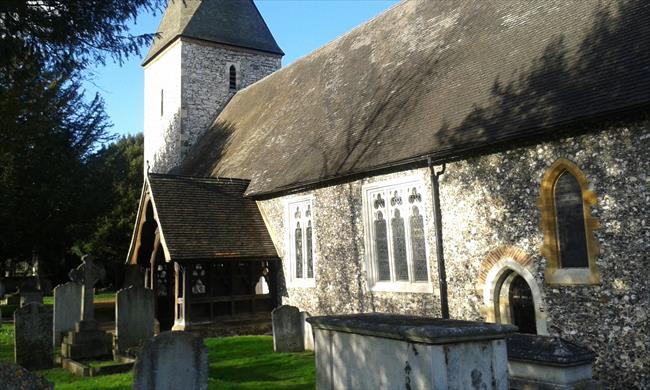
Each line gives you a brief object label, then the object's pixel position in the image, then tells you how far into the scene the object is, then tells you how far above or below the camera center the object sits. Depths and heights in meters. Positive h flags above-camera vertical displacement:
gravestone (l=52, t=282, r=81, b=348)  12.70 -0.73
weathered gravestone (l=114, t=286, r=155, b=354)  10.54 -0.82
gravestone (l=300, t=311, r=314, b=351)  10.80 -1.31
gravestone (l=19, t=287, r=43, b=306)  17.98 -0.53
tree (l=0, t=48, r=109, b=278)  20.09 +4.73
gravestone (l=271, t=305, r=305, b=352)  10.66 -1.21
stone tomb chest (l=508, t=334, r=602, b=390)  6.00 -1.24
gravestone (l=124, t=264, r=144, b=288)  14.84 +0.00
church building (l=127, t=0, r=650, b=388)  7.59 +1.38
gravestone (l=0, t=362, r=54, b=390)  4.67 -0.84
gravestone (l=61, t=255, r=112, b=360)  10.59 -1.17
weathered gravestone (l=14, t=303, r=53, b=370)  9.71 -0.99
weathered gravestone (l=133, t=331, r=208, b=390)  5.54 -0.92
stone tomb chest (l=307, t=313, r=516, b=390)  4.44 -0.80
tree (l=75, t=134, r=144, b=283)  24.00 +3.62
